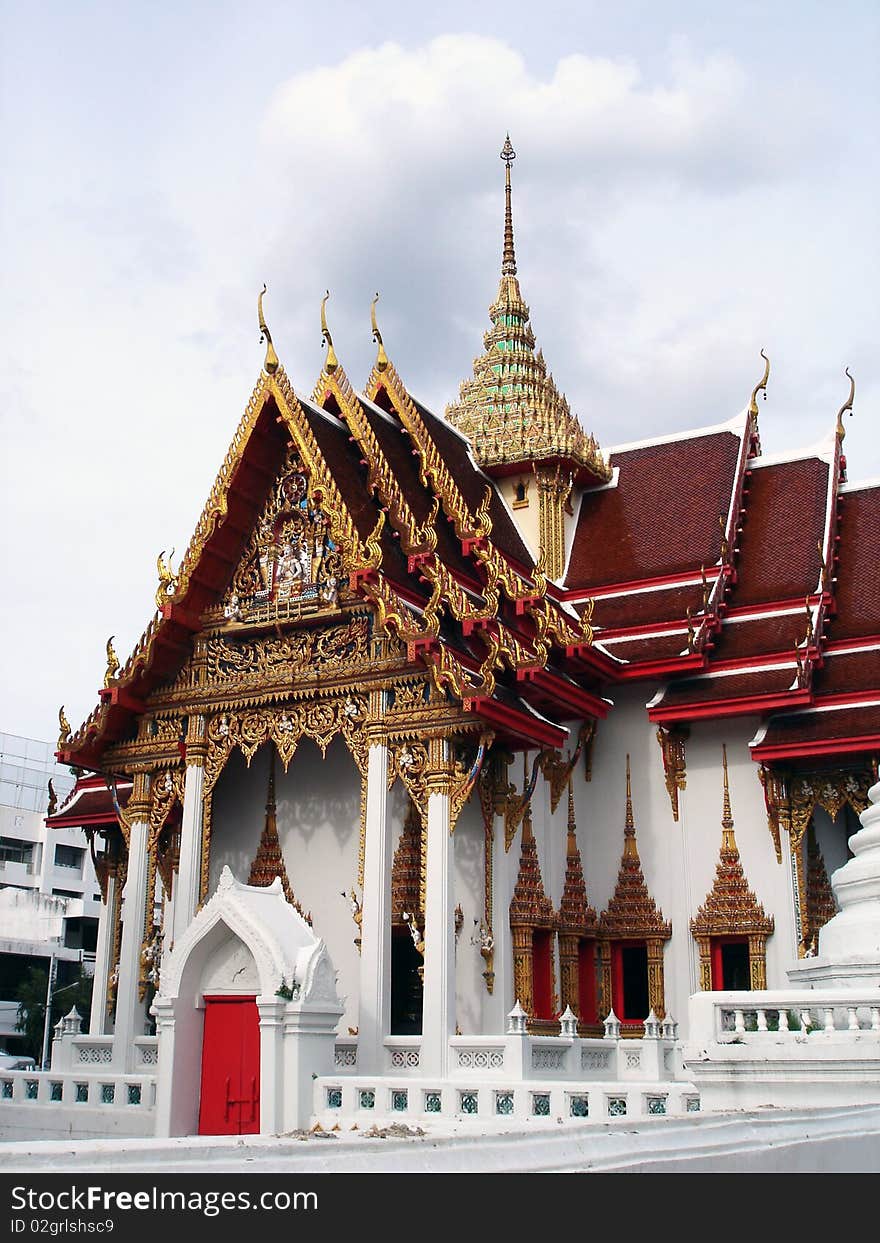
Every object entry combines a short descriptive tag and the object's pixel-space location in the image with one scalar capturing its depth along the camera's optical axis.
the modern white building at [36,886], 45.53
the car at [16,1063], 31.61
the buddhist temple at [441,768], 13.88
